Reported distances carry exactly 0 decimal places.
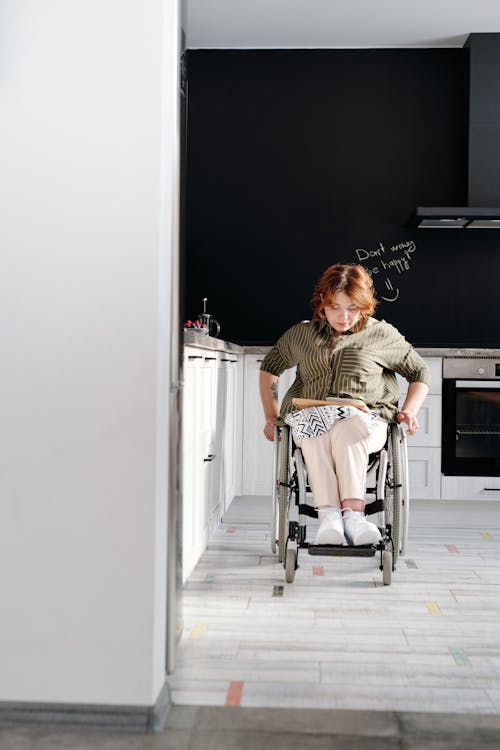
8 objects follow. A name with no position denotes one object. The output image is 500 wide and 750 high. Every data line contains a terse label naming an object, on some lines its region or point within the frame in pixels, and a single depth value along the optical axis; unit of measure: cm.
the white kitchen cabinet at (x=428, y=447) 466
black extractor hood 505
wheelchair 296
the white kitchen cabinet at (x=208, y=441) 285
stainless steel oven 468
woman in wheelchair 294
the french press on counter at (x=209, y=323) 473
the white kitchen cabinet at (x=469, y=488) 468
